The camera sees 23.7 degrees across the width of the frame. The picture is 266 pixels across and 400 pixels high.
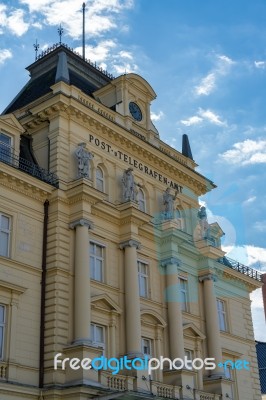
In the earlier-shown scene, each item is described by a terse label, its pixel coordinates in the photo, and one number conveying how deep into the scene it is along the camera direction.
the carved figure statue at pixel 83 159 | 29.99
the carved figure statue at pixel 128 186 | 32.03
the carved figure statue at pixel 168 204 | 34.81
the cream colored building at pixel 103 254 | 26.27
